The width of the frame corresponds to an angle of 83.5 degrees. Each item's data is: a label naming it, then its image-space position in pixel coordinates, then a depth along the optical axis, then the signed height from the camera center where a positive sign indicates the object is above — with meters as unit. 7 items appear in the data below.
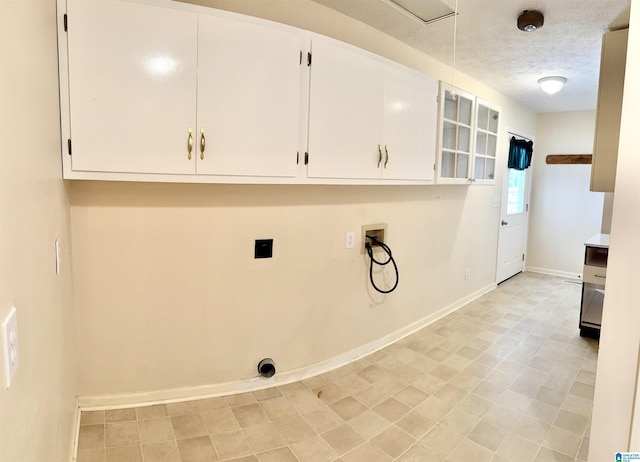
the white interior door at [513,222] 5.06 -0.34
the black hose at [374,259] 2.89 -0.49
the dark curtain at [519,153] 4.94 +0.67
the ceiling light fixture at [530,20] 2.41 +1.23
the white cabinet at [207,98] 1.55 +0.48
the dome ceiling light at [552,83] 3.75 +1.23
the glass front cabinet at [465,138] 3.13 +0.60
